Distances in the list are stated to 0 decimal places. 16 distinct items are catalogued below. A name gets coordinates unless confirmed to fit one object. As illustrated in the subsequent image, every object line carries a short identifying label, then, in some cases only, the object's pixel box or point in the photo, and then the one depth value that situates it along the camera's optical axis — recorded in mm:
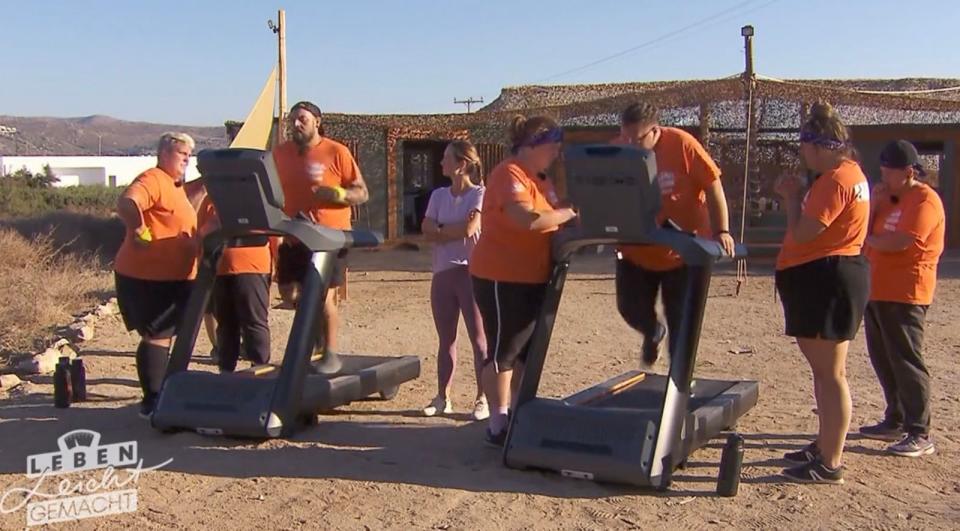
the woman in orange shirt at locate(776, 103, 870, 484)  4215
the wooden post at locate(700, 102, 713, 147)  13802
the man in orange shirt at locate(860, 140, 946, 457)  4949
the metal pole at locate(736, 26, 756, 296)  11727
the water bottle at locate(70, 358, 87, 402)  6117
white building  59344
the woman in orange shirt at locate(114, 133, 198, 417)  5465
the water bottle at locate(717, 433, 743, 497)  4301
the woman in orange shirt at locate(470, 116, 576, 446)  4785
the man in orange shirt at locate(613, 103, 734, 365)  4914
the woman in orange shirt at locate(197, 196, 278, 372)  5715
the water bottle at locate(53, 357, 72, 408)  6035
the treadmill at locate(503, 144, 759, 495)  4293
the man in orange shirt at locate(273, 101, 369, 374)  5836
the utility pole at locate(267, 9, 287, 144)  11709
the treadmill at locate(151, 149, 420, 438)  5031
